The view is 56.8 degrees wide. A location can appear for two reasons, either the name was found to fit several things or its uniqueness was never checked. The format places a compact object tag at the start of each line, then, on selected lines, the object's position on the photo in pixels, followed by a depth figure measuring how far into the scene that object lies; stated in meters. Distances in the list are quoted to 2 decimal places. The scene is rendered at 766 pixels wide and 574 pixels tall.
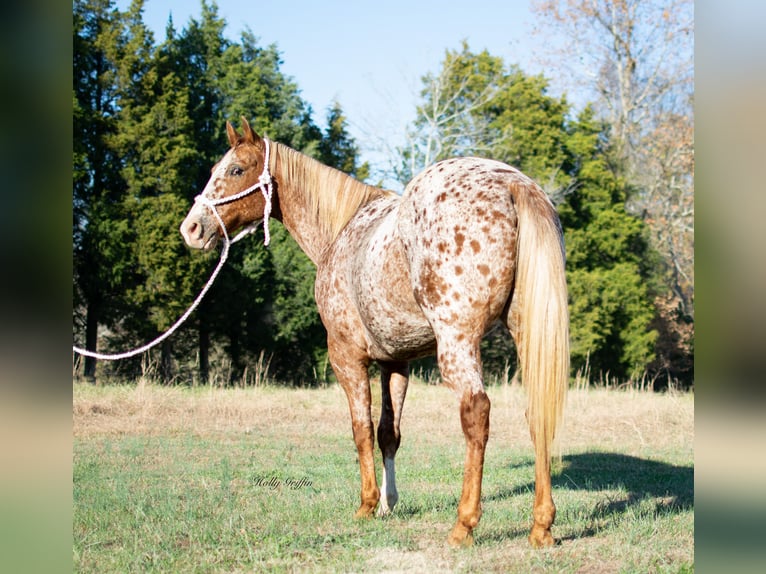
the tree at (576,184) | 19.95
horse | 3.74
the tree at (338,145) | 21.47
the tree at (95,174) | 15.95
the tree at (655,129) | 21.23
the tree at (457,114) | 19.86
